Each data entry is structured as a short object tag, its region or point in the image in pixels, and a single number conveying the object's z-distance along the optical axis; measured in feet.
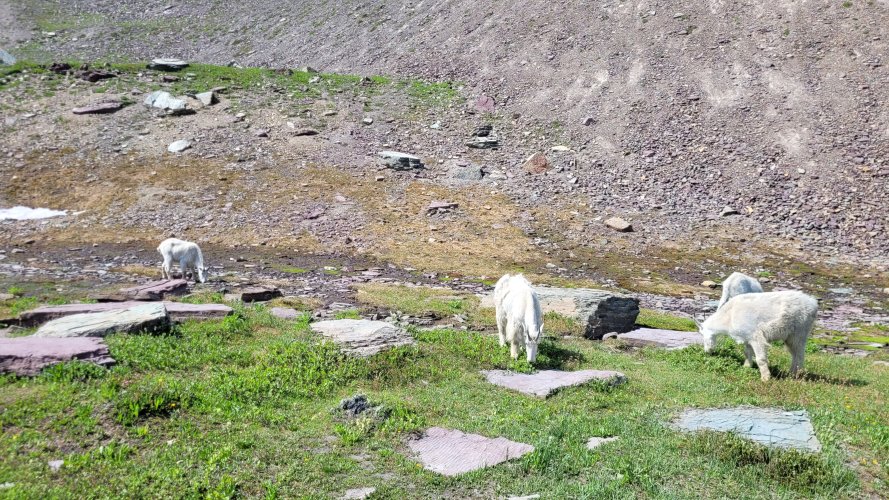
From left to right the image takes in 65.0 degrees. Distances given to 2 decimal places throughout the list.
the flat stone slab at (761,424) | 32.35
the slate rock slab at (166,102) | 133.80
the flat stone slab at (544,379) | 39.92
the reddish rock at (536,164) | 123.34
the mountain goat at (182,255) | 74.28
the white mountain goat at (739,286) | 61.72
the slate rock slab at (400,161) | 122.42
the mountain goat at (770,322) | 44.29
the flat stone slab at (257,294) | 64.80
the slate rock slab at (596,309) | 59.67
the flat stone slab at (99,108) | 131.95
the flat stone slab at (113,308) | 47.39
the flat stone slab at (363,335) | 44.76
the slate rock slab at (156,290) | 60.49
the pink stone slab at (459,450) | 29.01
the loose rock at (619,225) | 106.52
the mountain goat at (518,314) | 45.65
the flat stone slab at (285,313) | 56.49
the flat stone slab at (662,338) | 55.16
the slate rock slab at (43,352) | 34.76
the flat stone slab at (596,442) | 31.17
